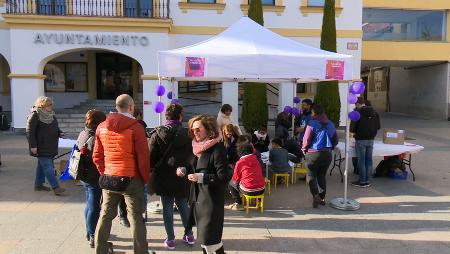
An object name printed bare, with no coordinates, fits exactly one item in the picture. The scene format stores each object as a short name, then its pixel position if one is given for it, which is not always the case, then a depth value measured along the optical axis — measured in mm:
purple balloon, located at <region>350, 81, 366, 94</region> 6031
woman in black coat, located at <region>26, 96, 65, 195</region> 6155
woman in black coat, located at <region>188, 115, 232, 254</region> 3711
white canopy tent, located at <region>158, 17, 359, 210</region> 6035
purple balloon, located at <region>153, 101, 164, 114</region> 6418
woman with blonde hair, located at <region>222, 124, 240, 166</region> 5762
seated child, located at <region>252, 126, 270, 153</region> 7867
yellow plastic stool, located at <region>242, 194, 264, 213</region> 5728
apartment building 19953
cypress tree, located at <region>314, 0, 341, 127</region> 14914
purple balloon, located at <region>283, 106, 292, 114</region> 9370
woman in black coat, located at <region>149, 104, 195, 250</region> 4270
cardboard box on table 7945
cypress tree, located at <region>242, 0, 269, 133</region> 14719
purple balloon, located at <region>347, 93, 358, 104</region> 6230
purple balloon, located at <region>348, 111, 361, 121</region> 6512
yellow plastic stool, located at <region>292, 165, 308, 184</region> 7711
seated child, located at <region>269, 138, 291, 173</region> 6883
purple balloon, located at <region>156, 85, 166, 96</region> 6648
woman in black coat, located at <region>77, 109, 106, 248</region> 4414
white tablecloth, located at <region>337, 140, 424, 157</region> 7551
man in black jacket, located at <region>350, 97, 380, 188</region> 7076
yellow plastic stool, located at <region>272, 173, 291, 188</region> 7008
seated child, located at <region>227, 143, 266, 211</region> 5594
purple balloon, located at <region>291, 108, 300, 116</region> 9539
